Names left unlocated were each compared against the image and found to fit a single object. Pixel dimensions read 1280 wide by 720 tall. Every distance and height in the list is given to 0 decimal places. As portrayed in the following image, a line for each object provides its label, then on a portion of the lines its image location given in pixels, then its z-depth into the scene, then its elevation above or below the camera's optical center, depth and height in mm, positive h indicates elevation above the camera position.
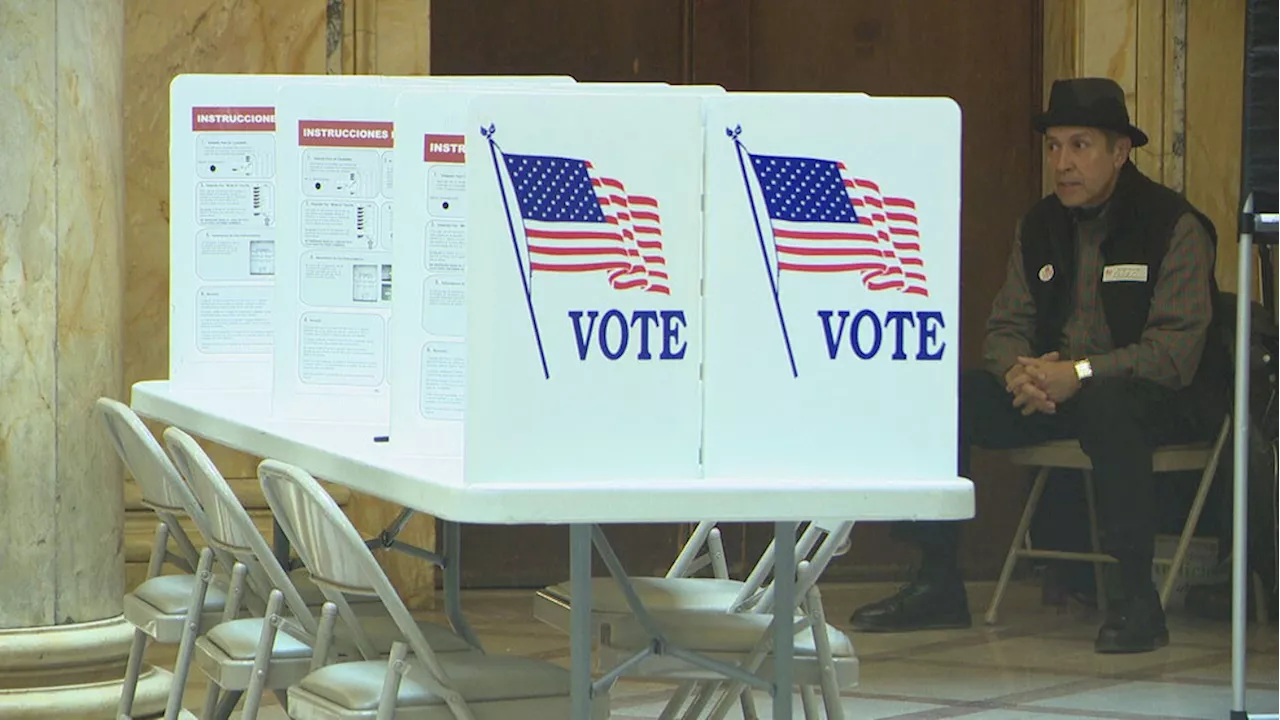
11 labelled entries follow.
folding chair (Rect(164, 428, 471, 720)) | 7258 -723
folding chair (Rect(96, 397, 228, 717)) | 8680 -722
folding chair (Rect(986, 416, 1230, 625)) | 13523 -735
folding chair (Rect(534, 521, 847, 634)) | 8156 -717
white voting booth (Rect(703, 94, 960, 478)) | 5695 -76
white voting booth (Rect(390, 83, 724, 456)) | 6539 -81
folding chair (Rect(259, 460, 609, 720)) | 6445 -683
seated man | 13008 -360
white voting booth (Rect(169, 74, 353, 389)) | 8789 -14
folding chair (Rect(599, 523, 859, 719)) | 7184 -716
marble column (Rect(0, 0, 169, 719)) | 10000 -334
